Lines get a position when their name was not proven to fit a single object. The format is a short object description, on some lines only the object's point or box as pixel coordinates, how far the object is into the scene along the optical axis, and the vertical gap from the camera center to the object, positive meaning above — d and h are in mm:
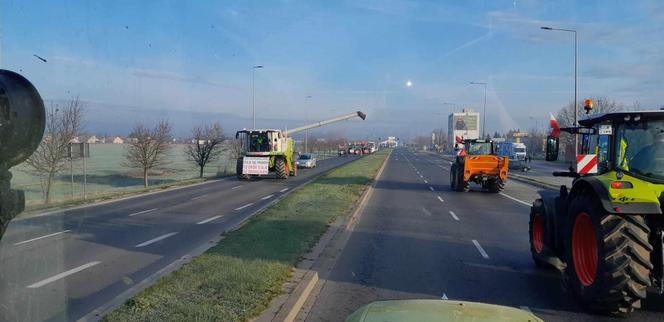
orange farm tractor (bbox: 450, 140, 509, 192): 25438 -1408
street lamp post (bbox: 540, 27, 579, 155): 26877 +2912
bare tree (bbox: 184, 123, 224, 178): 49188 -1039
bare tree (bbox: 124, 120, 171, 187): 41875 -975
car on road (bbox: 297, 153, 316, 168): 56281 -2563
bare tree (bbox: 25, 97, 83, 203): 26078 -717
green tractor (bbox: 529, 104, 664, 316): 6305 -982
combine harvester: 36000 -1232
